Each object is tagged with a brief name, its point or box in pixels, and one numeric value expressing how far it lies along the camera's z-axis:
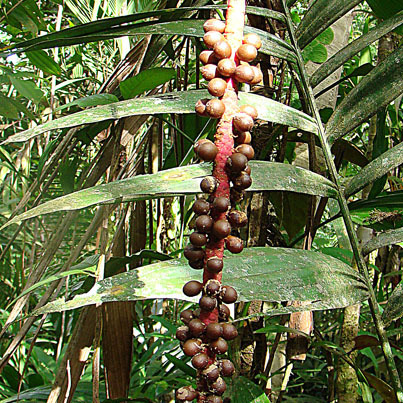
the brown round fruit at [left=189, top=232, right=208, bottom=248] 0.26
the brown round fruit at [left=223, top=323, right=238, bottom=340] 0.25
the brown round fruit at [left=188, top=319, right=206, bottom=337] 0.25
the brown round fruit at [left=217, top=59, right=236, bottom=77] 0.27
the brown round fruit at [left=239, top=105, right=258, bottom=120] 0.28
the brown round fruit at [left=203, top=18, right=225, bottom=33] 0.29
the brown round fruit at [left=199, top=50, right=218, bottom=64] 0.28
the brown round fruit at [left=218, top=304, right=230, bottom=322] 0.27
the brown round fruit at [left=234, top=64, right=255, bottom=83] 0.27
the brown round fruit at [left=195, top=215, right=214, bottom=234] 0.26
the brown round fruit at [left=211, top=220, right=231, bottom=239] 0.25
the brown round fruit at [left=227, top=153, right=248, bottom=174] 0.25
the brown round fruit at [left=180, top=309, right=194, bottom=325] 0.27
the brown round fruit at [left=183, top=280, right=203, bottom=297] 0.26
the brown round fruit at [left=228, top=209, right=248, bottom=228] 0.27
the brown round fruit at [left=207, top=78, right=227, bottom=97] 0.27
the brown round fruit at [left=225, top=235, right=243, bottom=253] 0.27
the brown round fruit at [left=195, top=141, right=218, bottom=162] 0.25
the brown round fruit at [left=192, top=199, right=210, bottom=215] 0.26
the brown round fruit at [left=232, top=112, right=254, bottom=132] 0.27
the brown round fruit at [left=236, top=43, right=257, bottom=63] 0.27
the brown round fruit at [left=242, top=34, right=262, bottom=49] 0.29
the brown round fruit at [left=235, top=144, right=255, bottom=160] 0.27
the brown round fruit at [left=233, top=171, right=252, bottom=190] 0.27
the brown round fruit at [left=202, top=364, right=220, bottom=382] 0.25
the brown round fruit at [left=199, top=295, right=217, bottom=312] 0.25
